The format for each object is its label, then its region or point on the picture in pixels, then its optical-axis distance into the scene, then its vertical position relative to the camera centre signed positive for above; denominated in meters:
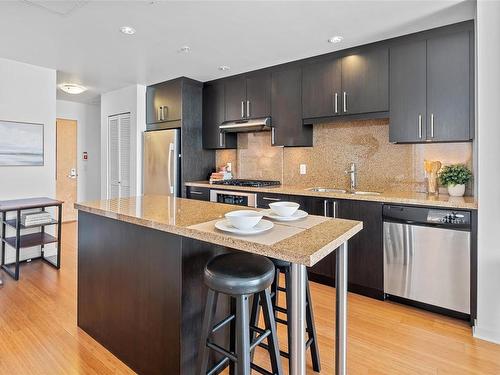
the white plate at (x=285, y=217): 1.66 -0.18
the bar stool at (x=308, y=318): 1.78 -0.80
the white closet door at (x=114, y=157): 5.09 +0.46
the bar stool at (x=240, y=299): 1.31 -0.53
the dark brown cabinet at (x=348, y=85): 2.99 +1.05
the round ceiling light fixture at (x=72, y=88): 4.52 +1.45
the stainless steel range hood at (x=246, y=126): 3.82 +0.77
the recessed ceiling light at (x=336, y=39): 2.90 +1.40
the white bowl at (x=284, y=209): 1.68 -0.14
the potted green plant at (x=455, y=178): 2.64 +0.06
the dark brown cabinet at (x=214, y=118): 4.36 +0.96
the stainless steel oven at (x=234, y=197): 3.54 -0.16
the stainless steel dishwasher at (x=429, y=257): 2.35 -0.59
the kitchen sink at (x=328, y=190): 3.50 -0.06
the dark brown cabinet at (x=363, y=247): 2.75 -0.58
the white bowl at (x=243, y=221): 1.36 -0.16
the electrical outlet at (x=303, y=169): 3.87 +0.20
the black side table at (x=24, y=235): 3.18 -0.59
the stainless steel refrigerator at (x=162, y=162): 4.30 +0.32
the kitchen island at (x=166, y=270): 1.24 -0.48
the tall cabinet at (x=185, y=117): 4.30 +0.99
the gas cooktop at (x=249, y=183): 3.73 +0.02
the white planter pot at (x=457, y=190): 2.67 -0.04
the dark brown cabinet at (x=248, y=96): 3.88 +1.17
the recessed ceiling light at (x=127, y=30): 2.72 +1.40
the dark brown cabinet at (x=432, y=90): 2.56 +0.84
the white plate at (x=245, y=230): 1.37 -0.20
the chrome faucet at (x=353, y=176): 3.40 +0.10
